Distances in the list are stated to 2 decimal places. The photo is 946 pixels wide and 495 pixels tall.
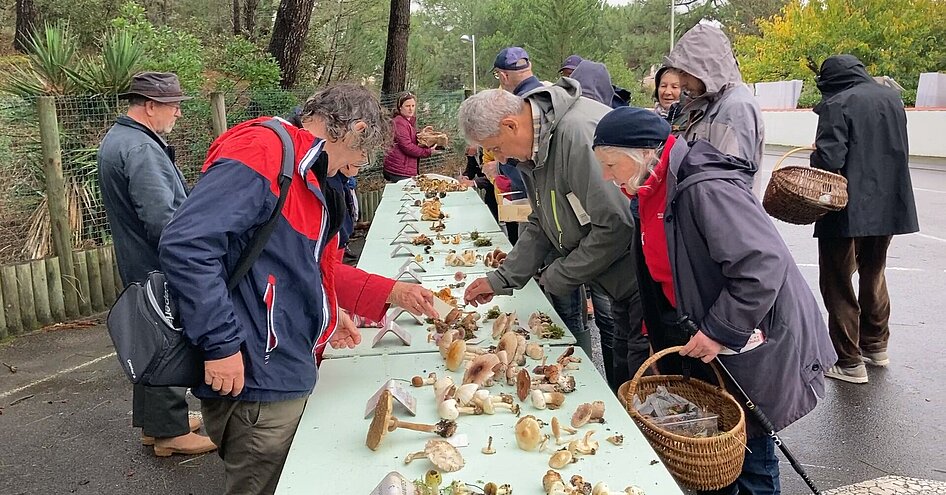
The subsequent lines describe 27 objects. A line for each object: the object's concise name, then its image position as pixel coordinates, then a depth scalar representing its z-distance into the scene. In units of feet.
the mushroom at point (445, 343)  8.69
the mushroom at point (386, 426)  6.47
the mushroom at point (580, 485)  5.61
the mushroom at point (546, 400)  7.23
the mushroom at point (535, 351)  8.52
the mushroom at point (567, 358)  8.24
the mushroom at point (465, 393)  7.21
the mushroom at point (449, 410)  7.00
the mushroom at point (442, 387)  7.29
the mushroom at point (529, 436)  6.37
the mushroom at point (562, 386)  7.60
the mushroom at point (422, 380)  7.91
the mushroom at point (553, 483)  5.65
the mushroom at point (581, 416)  6.75
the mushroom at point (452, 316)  9.61
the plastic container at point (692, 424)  7.20
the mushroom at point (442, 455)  6.05
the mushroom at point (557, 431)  6.52
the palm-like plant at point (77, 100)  20.04
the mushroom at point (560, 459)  6.05
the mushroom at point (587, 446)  6.30
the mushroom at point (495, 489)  5.66
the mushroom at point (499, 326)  9.36
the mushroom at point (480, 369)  7.63
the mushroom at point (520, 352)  8.39
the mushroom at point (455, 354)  8.29
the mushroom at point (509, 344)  8.43
